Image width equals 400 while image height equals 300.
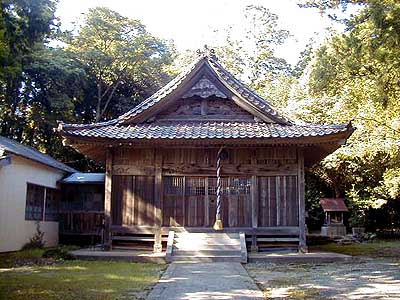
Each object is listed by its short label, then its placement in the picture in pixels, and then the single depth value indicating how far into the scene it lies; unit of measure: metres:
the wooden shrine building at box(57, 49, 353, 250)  14.13
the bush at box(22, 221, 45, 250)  16.66
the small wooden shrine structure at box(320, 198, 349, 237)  24.91
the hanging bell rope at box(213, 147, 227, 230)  13.55
